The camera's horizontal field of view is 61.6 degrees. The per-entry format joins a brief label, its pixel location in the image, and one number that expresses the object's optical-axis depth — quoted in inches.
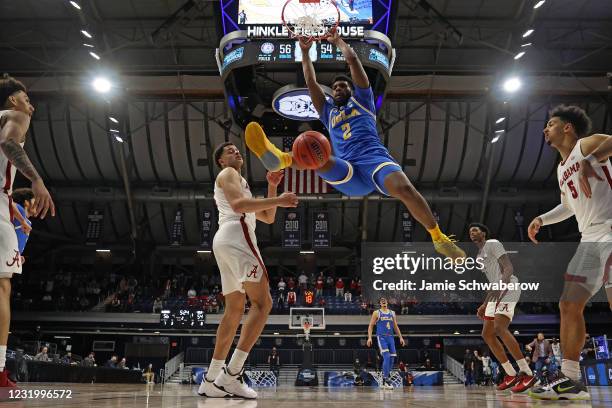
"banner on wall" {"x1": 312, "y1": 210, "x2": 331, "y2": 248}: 987.3
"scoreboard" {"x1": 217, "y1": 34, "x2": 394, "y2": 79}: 441.7
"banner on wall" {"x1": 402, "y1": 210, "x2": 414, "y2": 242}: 1021.2
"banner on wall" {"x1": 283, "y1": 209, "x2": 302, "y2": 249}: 980.6
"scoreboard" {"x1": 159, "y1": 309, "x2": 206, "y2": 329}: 952.9
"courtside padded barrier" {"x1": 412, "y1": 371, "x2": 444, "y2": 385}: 834.8
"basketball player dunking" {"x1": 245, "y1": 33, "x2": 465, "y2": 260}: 182.9
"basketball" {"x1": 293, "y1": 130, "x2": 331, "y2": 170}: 179.9
